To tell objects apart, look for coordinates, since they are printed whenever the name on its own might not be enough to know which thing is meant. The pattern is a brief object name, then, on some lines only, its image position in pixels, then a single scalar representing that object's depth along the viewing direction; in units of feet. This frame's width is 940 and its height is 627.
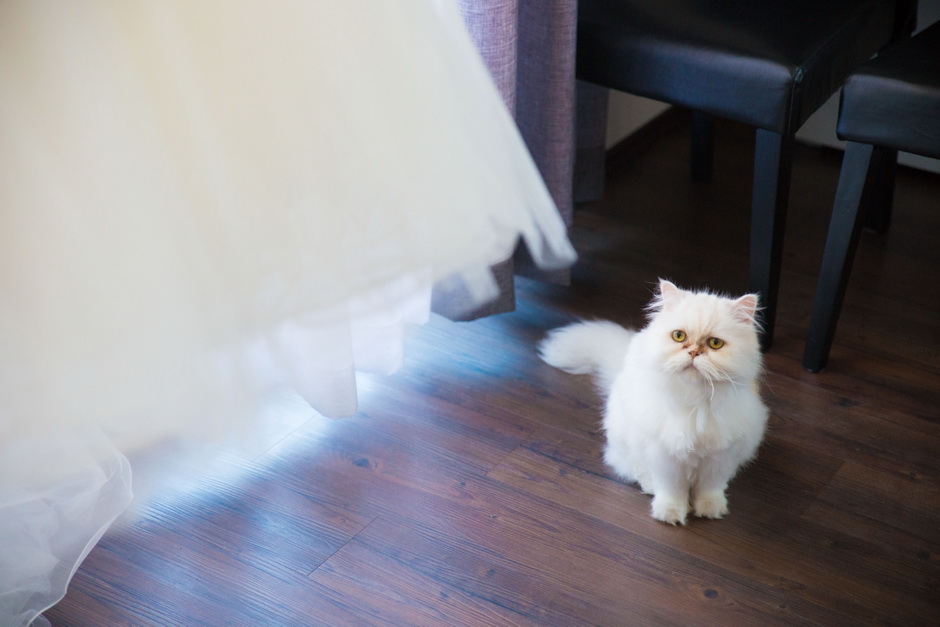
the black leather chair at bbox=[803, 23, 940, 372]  4.02
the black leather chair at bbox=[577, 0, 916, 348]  4.32
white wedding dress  3.34
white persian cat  3.63
